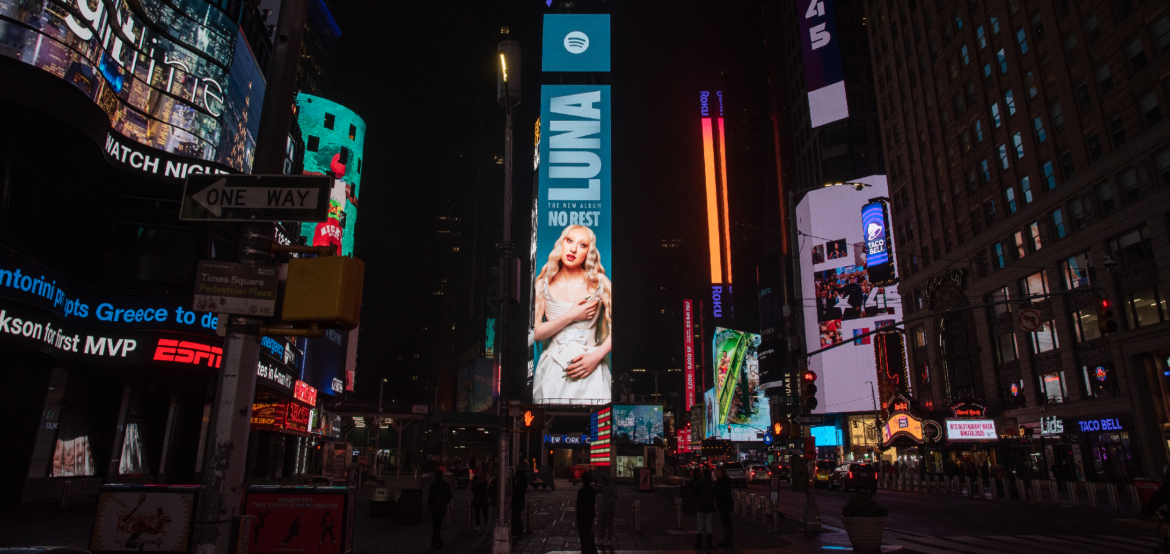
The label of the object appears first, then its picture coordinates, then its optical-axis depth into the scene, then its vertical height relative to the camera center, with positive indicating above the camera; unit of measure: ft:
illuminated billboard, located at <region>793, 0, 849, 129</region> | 299.38 +170.91
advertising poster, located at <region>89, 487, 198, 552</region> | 25.14 -3.11
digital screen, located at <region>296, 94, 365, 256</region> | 235.20 +104.92
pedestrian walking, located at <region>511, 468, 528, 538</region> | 60.95 -5.71
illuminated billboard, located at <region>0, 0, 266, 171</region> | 56.80 +40.61
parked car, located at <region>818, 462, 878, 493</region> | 124.67 -6.60
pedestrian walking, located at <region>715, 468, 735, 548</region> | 53.72 -5.04
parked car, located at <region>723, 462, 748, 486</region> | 153.75 -7.62
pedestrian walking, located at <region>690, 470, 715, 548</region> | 55.47 -4.91
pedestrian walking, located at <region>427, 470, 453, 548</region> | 52.70 -5.19
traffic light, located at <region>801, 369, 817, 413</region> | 62.19 +4.95
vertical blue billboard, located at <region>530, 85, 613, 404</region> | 247.09 +70.45
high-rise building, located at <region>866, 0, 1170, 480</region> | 118.32 +49.69
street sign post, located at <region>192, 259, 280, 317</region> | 19.33 +4.40
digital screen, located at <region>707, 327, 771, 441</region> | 387.55 +28.68
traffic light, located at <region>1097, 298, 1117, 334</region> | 59.77 +11.27
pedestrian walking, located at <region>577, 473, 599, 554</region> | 42.19 -4.60
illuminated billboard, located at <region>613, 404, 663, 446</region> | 200.13 +4.87
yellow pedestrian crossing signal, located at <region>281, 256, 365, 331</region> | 19.51 +4.33
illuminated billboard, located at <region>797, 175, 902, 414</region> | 289.53 +63.59
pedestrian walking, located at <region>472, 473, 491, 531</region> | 65.72 -5.40
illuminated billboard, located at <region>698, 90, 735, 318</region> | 317.01 +132.26
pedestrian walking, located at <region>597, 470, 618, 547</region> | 54.80 -5.45
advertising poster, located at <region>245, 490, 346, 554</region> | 30.22 -3.64
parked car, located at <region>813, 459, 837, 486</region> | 155.63 -6.92
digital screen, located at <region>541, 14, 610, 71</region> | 279.49 +166.54
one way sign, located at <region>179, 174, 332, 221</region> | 20.65 +7.42
